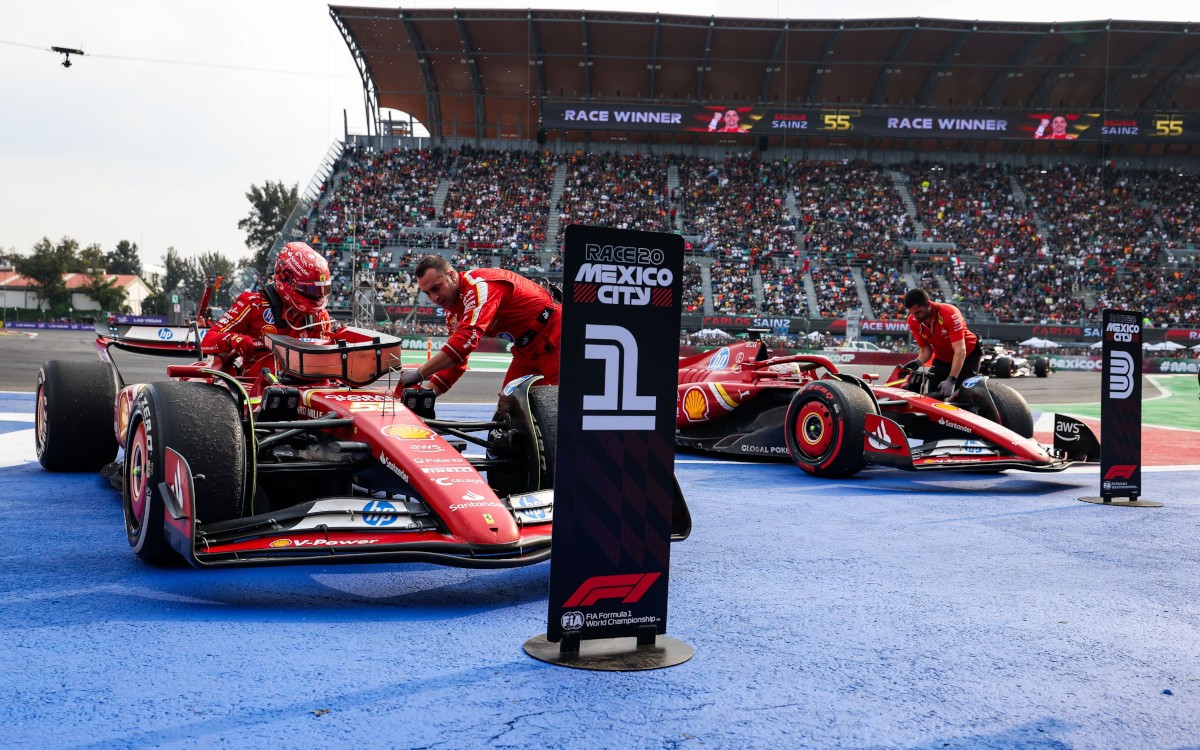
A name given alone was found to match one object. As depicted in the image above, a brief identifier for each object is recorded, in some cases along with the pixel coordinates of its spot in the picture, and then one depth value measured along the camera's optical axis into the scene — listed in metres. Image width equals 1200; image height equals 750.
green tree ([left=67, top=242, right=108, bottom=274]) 67.94
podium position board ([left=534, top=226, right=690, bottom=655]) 3.19
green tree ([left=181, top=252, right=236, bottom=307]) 78.84
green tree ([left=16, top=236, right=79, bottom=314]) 65.12
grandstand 37.28
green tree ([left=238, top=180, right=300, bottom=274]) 78.19
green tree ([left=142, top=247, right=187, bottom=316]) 83.60
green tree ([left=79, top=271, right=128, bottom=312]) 69.44
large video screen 40.22
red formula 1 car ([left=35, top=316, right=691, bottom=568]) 3.78
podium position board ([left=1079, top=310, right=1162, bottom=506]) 6.91
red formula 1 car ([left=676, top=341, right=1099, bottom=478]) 7.75
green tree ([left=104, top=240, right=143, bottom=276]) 116.25
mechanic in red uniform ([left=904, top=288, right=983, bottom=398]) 8.69
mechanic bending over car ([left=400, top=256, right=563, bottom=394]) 5.57
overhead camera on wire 21.81
